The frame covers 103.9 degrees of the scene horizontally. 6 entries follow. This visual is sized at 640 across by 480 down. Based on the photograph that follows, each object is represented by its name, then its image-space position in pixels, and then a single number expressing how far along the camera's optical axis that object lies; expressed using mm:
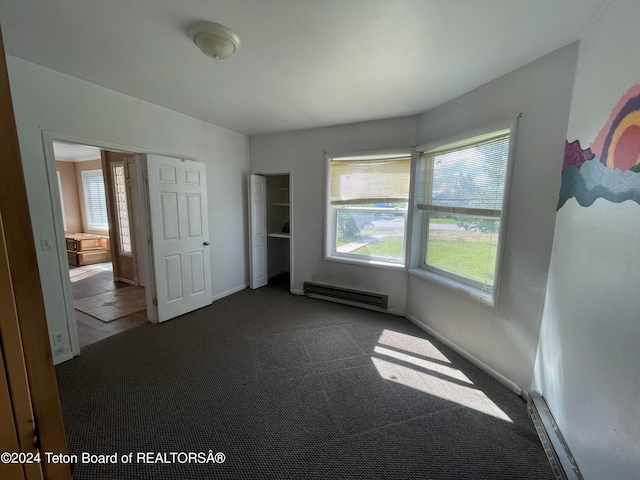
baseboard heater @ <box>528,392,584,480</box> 1332
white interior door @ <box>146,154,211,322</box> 2877
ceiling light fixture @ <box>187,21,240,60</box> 1506
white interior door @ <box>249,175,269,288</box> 4004
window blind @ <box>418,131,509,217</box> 2104
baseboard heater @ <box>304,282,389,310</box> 3340
